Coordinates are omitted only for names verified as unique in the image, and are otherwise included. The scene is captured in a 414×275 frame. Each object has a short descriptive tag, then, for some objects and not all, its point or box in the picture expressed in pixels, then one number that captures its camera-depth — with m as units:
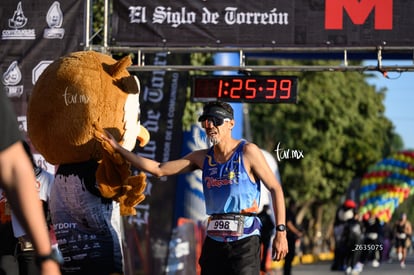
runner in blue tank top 13.22
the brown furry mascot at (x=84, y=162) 12.83
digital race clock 21.46
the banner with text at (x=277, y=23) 20.82
